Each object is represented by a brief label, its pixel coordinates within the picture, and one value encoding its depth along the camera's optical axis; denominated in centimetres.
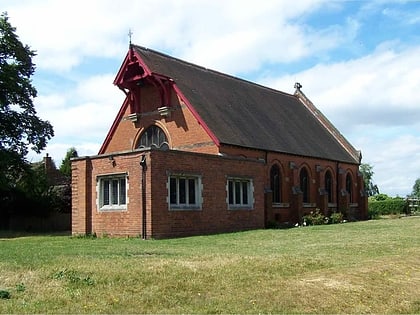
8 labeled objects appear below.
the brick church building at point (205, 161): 2491
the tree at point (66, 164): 5477
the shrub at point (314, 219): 3700
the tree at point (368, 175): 10538
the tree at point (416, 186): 11542
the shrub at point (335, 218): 3956
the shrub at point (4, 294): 958
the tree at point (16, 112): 3844
